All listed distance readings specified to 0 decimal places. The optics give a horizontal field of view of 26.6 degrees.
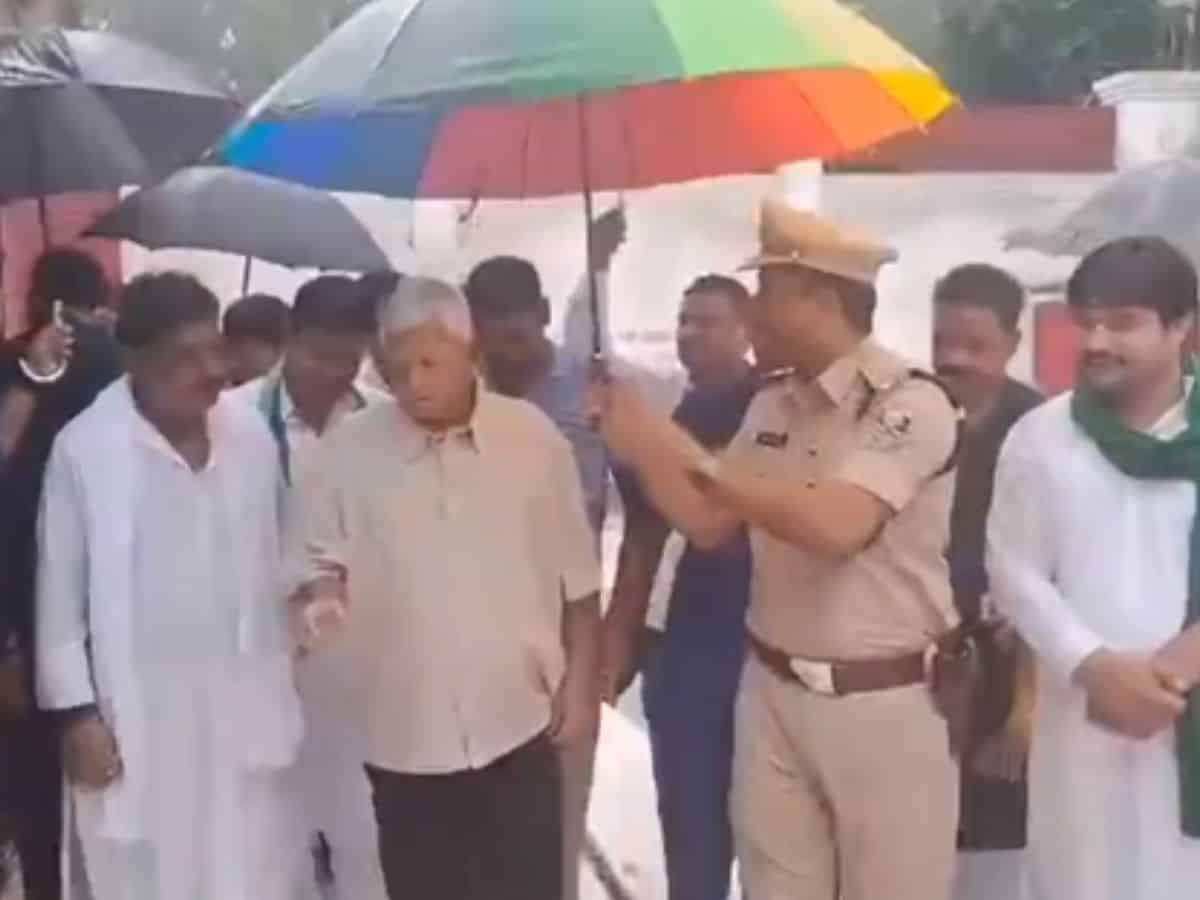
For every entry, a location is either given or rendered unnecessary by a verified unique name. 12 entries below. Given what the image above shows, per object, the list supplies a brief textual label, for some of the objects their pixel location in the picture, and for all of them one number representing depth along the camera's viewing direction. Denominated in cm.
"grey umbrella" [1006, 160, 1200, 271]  643
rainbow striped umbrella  467
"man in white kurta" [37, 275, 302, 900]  525
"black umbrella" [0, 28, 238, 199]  647
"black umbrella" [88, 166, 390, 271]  719
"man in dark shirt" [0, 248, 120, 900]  562
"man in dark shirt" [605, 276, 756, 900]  595
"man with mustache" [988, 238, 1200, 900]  482
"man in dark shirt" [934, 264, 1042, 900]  571
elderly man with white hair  513
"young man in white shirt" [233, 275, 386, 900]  575
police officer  504
